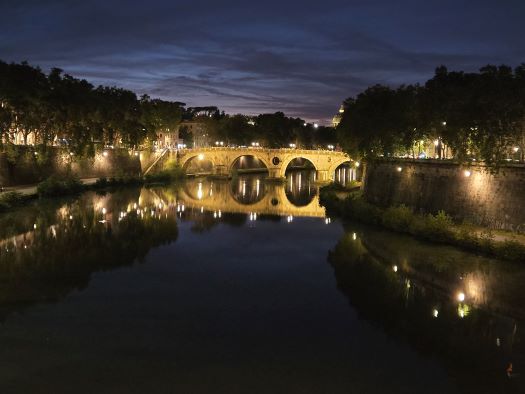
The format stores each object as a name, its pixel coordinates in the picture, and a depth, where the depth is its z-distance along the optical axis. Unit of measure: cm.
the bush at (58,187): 4266
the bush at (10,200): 3519
